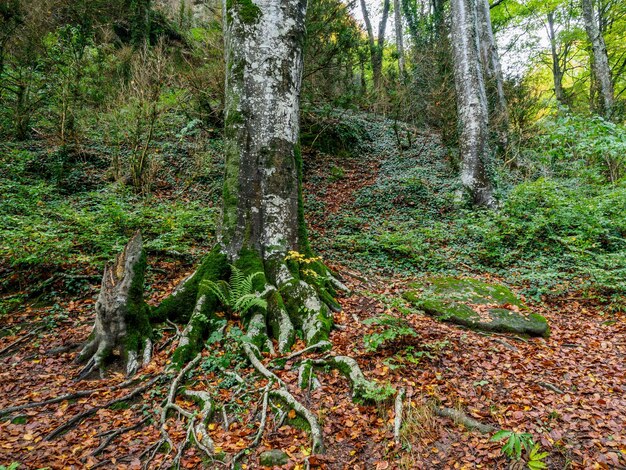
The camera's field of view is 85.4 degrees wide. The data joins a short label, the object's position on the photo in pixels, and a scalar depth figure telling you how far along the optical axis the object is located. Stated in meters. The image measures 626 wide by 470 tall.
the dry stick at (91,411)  2.87
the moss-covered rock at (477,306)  4.37
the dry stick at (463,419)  2.70
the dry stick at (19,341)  3.98
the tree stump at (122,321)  3.72
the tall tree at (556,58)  19.50
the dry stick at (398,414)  2.64
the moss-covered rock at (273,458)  2.50
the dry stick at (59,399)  3.08
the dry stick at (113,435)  2.68
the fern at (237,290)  3.92
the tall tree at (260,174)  4.32
